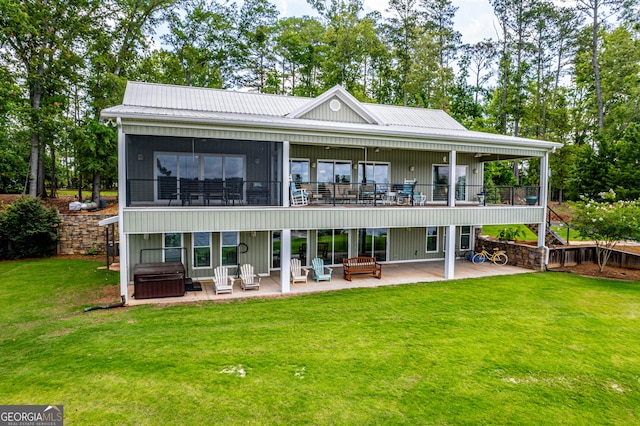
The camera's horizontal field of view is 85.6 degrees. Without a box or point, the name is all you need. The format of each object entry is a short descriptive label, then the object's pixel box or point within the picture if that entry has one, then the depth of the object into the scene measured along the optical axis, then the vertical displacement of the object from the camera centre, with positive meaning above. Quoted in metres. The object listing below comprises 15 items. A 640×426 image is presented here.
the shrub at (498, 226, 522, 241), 17.72 -1.97
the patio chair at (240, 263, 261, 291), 11.31 -2.86
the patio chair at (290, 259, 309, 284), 12.16 -2.80
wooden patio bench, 12.91 -2.76
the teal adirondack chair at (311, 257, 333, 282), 12.48 -2.80
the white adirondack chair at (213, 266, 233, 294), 10.70 -2.78
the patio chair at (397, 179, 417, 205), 14.03 +0.02
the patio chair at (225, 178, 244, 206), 11.89 +0.05
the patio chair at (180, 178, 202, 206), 10.78 +0.13
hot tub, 10.14 -2.65
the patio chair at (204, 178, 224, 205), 12.04 +0.01
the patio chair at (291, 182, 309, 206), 12.16 -0.13
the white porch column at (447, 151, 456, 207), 13.08 +0.68
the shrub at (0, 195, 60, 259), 15.34 -1.68
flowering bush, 13.19 -0.94
